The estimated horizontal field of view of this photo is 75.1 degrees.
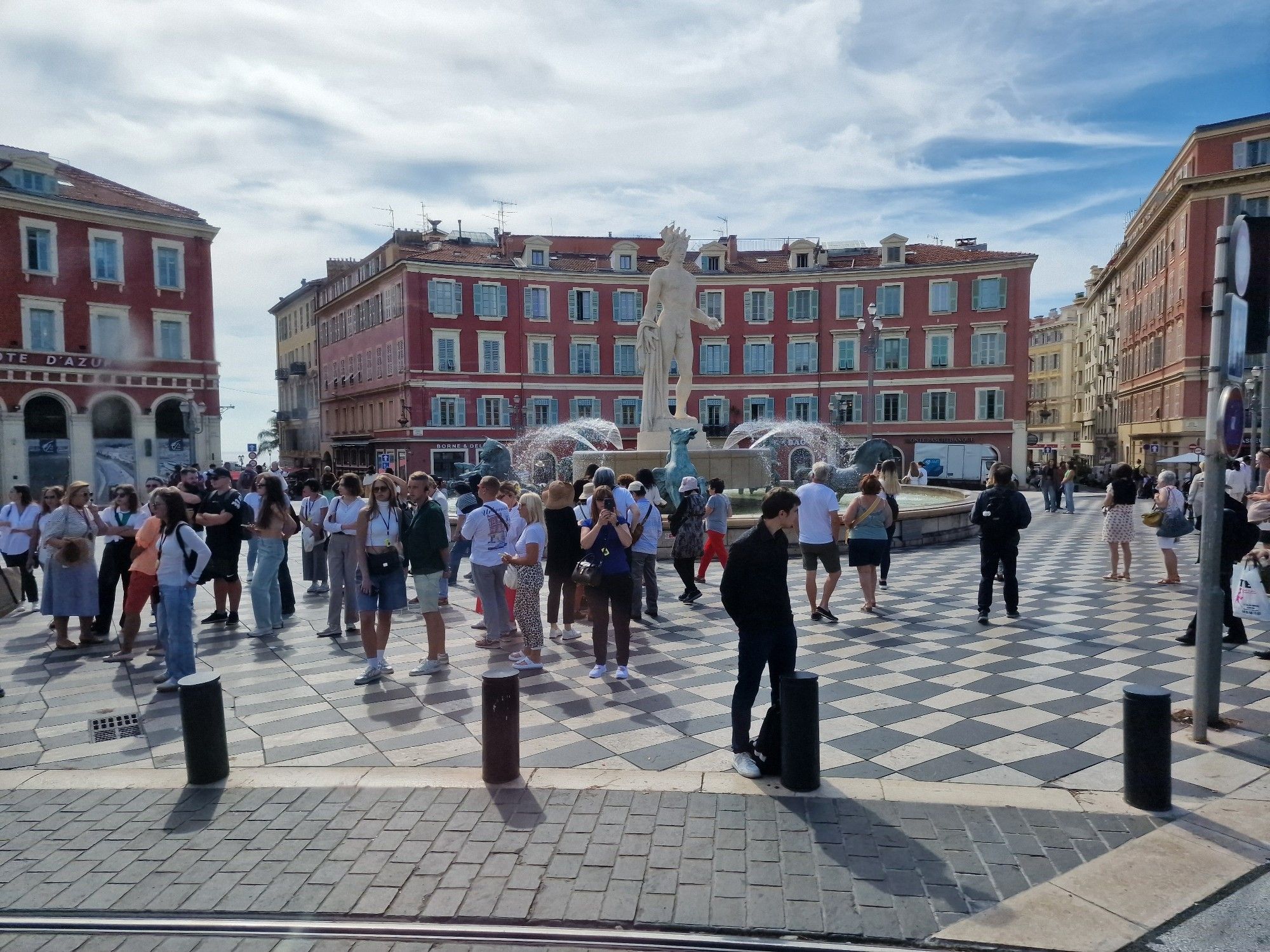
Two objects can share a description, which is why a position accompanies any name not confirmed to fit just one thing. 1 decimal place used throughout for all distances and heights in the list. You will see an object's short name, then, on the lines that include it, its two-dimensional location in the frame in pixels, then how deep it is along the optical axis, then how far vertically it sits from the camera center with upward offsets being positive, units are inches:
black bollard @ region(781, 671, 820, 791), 185.8 -66.4
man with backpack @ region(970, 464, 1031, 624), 337.1 -35.1
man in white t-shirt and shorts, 351.3 -37.0
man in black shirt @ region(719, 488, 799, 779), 196.4 -38.7
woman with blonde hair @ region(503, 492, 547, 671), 287.9 -51.6
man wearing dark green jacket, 287.7 -40.7
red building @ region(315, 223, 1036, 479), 1742.1 +216.3
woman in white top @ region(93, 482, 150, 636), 358.0 -44.1
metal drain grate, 237.5 -82.7
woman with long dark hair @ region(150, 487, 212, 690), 267.1 -43.1
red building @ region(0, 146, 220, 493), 1198.3 +183.2
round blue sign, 203.0 +4.3
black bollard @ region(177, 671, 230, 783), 196.7 -67.8
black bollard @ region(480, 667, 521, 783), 193.3 -66.9
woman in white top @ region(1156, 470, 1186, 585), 422.3 -35.9
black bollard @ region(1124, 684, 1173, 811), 171.9 -65.6
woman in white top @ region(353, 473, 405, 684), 282.4 -44.4
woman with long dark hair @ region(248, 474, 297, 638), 349.1 -43.4
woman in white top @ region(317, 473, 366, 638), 333.4 -43.4
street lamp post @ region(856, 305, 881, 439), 975.1 +112.8
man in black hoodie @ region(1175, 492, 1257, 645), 302.4 -39.1
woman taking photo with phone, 271.9 -40.9
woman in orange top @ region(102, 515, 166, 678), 295.6 -50.6
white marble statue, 754.2 +103.9
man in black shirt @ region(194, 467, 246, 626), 356.8 -35.5
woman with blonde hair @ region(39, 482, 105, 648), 338.6 -51.5
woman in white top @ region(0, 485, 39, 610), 404.5 -38.3
